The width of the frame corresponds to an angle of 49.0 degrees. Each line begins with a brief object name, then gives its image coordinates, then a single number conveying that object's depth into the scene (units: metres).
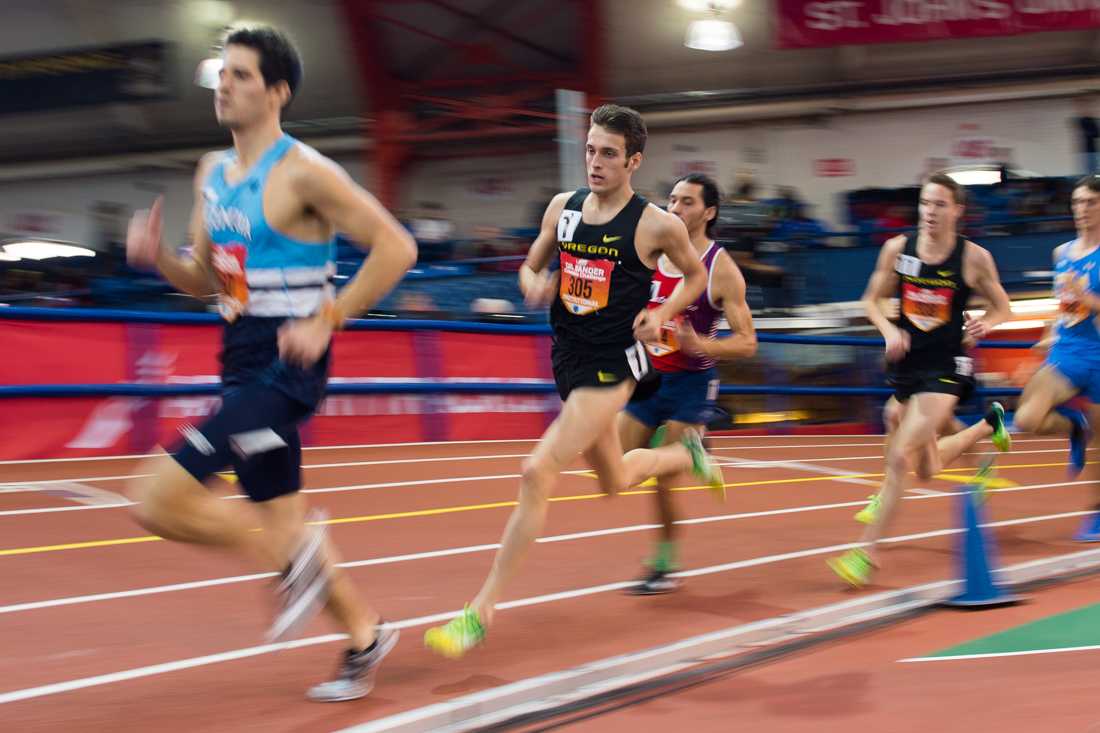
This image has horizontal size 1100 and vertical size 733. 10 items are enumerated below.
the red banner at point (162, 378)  9.64
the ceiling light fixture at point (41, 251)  18.86
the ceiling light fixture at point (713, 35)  19.00
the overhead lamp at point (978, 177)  23.58
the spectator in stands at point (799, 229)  18.89
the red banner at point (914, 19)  21.30
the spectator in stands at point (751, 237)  17.12
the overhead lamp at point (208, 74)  17.57
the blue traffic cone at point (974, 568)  5.74
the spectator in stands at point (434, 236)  20.25
